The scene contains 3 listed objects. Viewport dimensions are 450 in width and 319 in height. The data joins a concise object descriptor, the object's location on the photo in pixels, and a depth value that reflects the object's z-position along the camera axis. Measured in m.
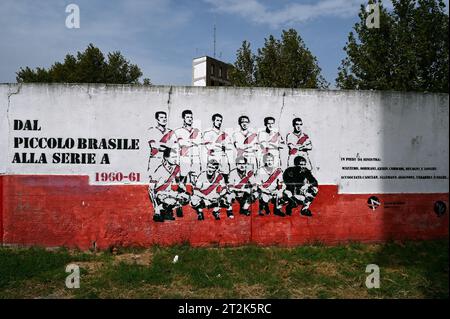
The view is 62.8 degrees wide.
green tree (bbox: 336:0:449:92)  13.36
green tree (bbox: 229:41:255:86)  21.27
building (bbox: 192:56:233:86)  52.25
